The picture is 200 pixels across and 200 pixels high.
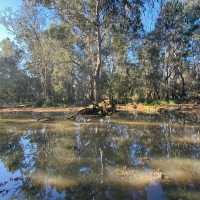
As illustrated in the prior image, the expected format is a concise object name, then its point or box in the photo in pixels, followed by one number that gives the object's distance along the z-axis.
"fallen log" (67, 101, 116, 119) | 11.41
